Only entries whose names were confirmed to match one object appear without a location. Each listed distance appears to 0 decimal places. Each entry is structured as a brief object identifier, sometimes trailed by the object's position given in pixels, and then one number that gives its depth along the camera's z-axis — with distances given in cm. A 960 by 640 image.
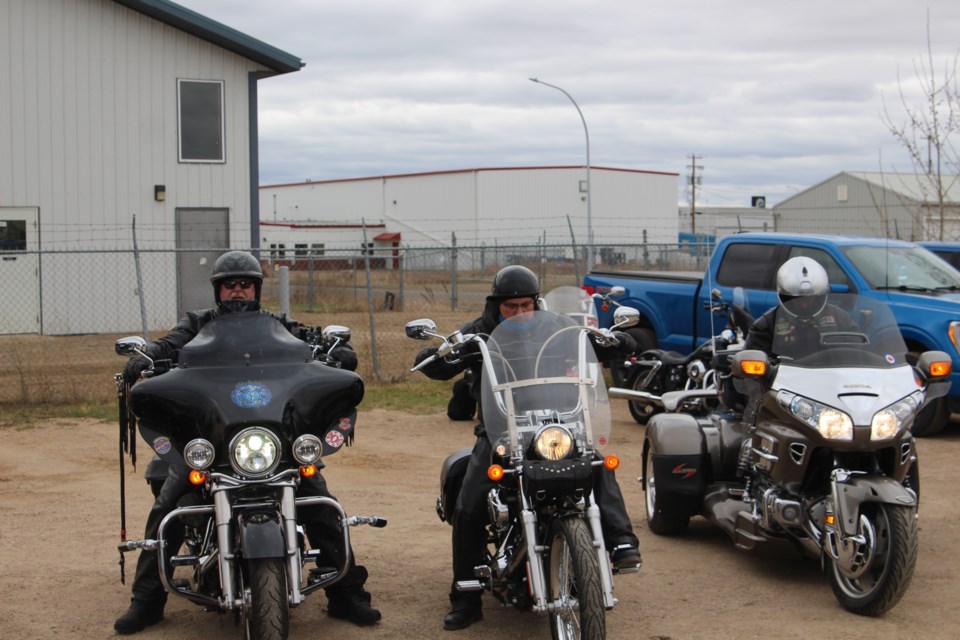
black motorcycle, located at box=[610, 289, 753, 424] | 834
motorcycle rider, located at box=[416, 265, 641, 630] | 538
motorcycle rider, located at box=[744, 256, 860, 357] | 642
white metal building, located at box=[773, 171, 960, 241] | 5096
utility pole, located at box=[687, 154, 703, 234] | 7109
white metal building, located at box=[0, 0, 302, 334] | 2098
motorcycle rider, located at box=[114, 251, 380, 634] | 554
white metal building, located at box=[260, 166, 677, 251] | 5559
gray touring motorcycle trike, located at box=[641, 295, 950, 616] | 568
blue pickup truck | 1143
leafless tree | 1834
